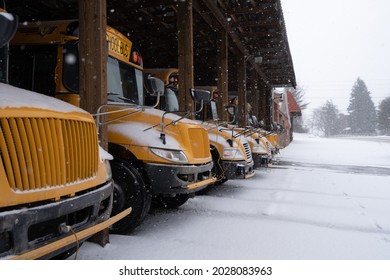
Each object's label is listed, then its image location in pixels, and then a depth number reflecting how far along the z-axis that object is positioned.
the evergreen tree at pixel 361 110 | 88.12
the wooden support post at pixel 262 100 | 17.20
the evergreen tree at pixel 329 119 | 105.81
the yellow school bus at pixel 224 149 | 6.21
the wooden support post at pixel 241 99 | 10.75
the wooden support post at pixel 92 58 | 3.44
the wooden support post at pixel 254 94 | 14.14
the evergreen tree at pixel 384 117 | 79.56
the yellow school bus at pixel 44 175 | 1.83
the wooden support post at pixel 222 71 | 8.59
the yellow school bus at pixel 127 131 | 3.77
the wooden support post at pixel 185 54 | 6.21
